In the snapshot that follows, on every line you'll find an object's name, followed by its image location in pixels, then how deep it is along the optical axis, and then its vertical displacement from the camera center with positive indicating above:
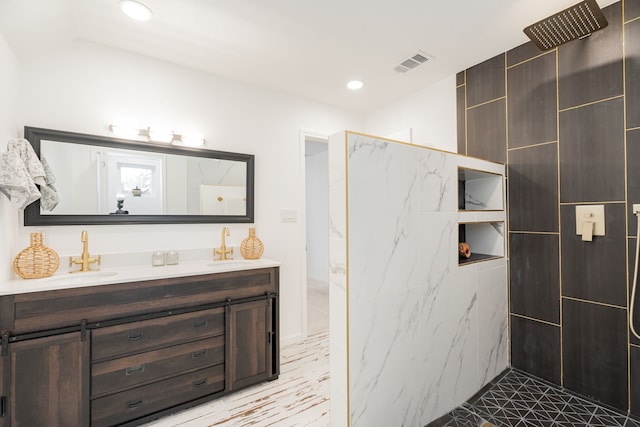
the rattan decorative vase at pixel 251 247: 2.72 -0.27
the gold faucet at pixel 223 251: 2.65 -0.29
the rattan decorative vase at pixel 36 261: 1.79 -0.26
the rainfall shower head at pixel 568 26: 1.66 +1.16
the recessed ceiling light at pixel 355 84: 2.99 +1.39
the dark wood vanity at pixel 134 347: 1.57 -0.81
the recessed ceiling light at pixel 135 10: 1.82 +1.35
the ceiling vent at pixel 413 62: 2.52 +1.39
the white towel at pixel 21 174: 1.62 +0.27
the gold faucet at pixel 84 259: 2.05 -0.28
